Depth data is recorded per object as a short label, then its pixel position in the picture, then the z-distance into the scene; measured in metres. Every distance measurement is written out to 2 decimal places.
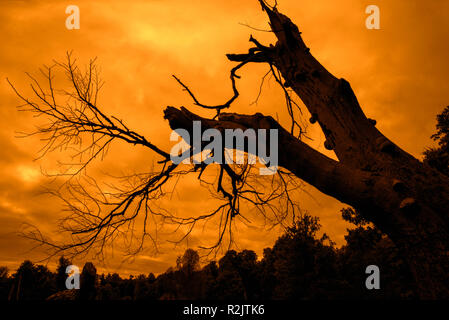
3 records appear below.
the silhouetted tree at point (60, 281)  47.41
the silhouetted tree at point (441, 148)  13.60
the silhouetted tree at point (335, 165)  2.50
